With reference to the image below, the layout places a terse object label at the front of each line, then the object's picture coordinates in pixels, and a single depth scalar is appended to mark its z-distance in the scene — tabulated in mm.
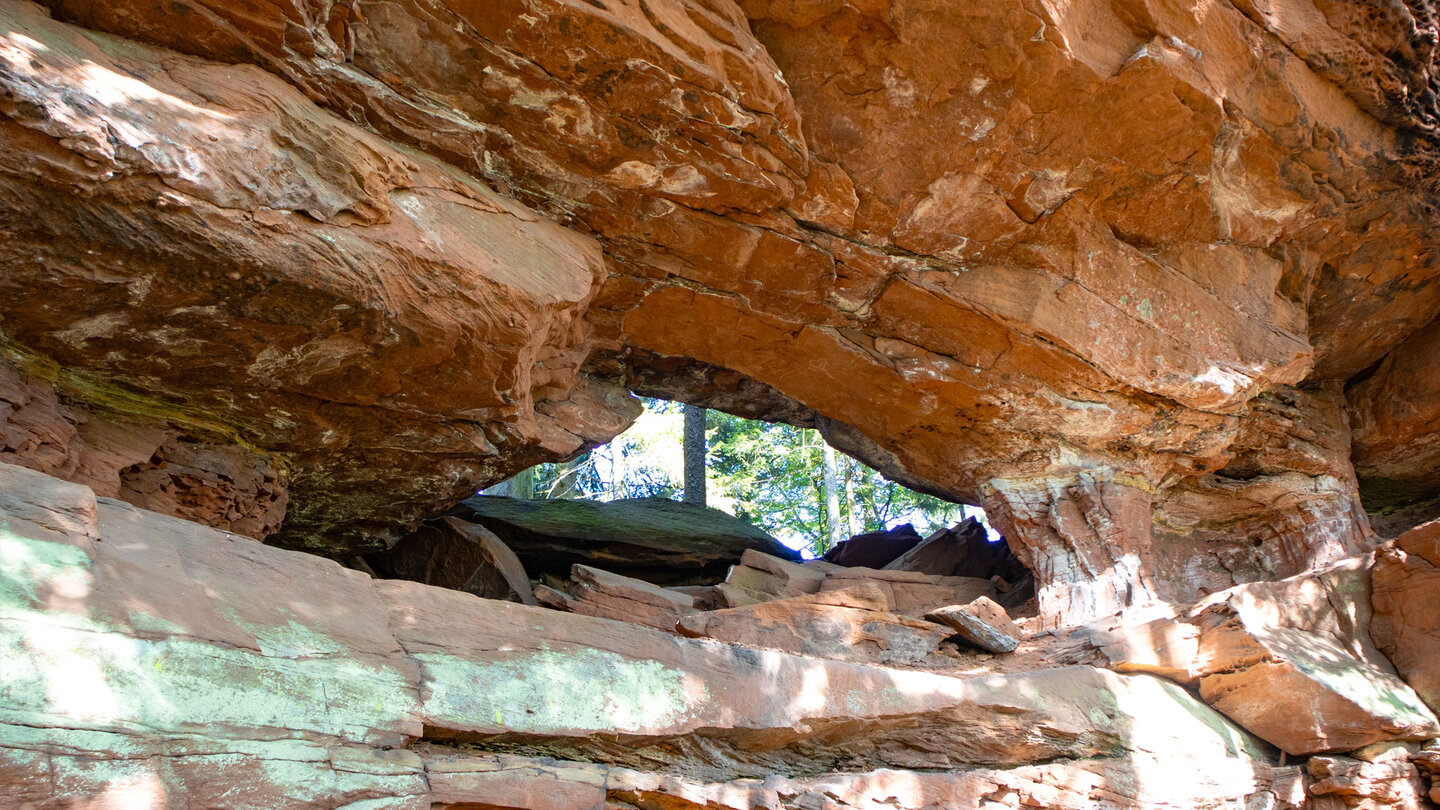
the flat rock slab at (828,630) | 7547
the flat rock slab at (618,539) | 10852
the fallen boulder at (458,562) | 8953
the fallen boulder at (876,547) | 12289
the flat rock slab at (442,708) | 3486
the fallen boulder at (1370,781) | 6312
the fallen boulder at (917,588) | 9500
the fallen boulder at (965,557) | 10750
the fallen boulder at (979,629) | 7789
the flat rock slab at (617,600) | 7480
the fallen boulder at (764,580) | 8875
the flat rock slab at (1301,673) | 6508
